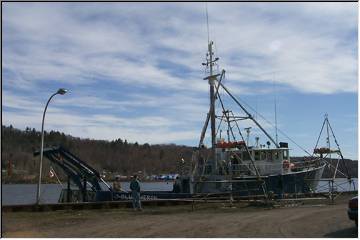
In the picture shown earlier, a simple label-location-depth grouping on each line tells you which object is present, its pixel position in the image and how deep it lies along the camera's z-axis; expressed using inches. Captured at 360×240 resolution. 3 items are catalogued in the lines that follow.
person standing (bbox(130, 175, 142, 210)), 912.3
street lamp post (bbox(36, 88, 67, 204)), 984.2
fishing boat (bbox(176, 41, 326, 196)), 1278.3
